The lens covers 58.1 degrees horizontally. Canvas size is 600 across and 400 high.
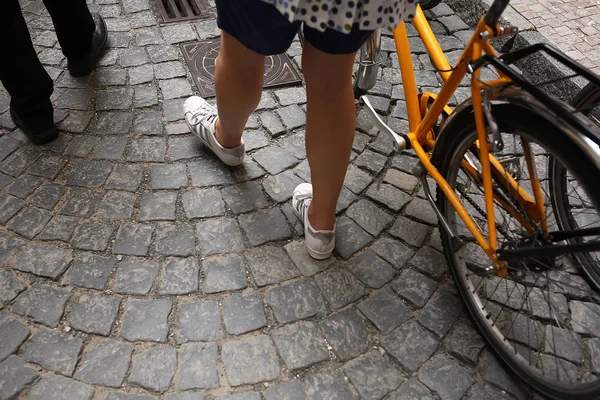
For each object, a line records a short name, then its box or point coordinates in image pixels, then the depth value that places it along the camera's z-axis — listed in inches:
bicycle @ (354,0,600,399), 59.0
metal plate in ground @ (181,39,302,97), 116.0
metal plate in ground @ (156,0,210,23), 130.8
